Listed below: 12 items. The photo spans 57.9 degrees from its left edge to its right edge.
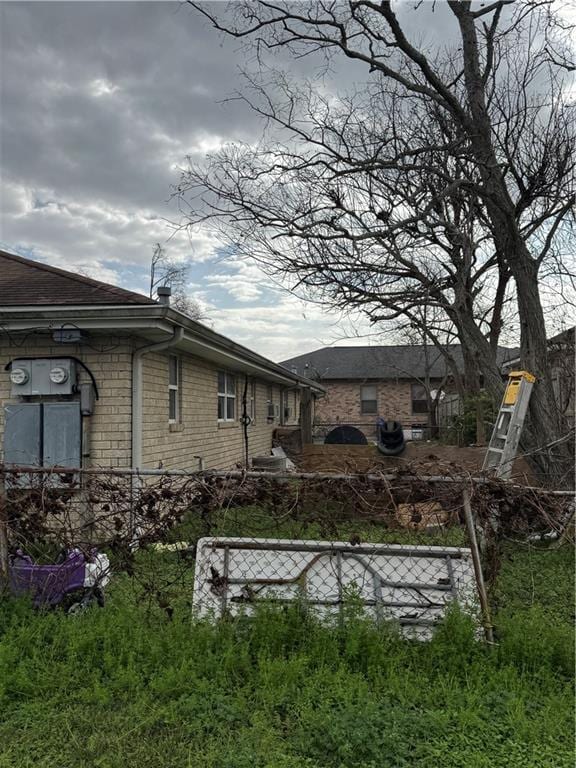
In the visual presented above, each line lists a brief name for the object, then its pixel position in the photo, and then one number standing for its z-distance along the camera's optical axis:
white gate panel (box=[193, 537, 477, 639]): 3.33
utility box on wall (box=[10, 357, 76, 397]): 6.36
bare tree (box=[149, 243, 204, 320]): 28.64
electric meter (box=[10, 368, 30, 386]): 6.42
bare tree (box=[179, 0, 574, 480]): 7.18
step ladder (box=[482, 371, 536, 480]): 6.04
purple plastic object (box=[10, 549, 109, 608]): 3.58
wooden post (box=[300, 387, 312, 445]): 14.09
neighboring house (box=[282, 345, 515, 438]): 29.02
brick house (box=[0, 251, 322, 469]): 6.18
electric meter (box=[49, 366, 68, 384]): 6.33
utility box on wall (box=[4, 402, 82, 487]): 6.32
